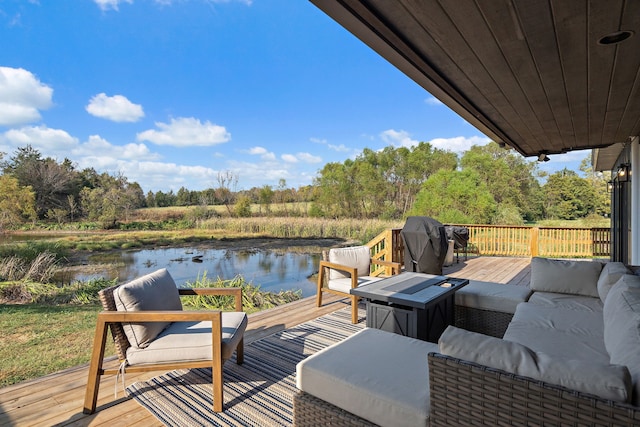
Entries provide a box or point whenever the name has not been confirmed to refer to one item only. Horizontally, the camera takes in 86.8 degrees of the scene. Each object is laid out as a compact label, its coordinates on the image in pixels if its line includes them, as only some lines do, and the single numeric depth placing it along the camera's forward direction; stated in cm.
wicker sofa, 97
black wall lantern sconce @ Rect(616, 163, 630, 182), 517
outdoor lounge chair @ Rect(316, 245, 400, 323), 362
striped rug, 198
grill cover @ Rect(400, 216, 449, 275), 529
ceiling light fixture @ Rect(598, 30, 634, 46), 170
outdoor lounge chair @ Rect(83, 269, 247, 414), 202
